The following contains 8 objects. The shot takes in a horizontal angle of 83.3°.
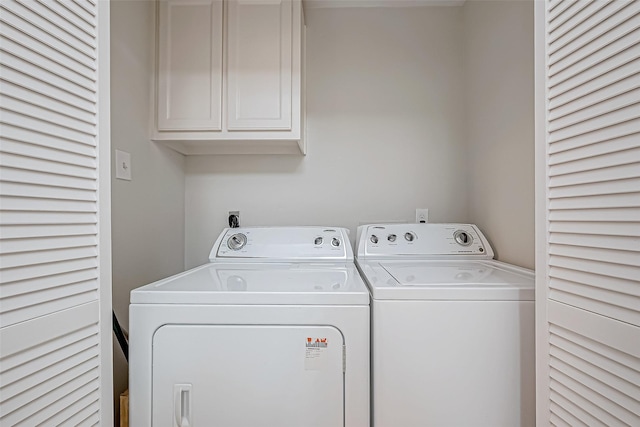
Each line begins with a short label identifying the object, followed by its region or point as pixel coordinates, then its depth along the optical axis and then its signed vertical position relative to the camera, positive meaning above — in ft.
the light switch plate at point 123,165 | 5.24 +0.70
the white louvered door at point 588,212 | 2.38 +0.01
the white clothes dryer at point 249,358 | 3.65 -1.48
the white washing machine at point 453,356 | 3.66 -1.46
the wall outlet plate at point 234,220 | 7.27 -0.15
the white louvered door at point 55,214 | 2.39 -0.02
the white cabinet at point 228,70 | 6.12 +2.43
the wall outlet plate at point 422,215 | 7.37 -0.04
